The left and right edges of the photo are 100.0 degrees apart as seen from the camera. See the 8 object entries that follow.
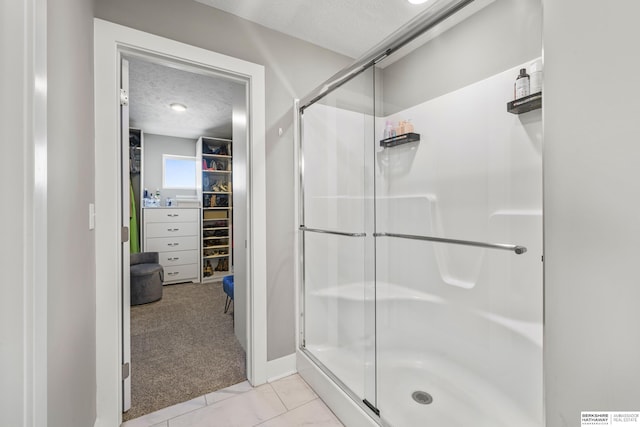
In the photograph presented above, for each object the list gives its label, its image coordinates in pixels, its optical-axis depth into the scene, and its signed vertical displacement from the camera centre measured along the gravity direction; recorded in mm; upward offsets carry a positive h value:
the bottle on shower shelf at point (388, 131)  1980 +598
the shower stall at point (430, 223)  1450 -85
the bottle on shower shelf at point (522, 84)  1433 +680
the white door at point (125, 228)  1578 -97
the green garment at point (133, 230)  4203 -290
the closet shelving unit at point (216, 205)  4695 +123
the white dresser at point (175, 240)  4289 -454
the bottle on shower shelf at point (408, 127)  2043 +642
